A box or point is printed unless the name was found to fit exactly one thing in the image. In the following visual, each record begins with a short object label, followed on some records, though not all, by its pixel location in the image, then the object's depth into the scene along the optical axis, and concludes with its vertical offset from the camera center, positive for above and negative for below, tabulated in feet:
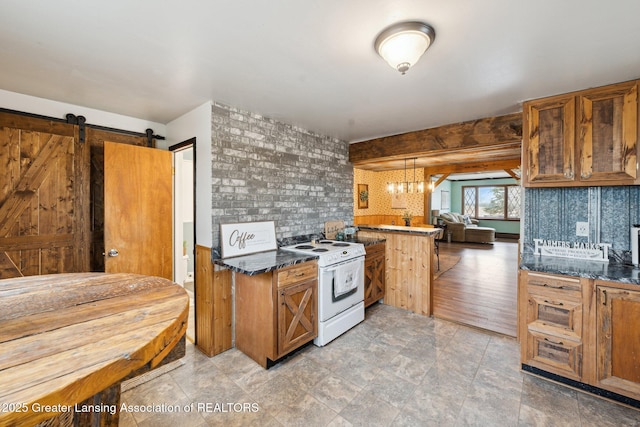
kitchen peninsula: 11.34 -2.45
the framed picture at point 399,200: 19.49 +0.85
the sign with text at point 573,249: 7.86 -1.14
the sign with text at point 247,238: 8.57 -0.90
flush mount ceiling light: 4.80 +3.21
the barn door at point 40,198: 7.50 +0.40
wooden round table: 1.98 -1.28
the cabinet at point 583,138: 6.92 +2.08
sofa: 29.15 -2.14
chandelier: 17.83 +1.69
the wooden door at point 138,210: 8.62 +0.05
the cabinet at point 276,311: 7.61 -3.03
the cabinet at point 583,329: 6.09 -2.91
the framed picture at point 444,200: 35.01 +1.63
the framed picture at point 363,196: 19.97 +1.22
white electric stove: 8.80 -2.61
